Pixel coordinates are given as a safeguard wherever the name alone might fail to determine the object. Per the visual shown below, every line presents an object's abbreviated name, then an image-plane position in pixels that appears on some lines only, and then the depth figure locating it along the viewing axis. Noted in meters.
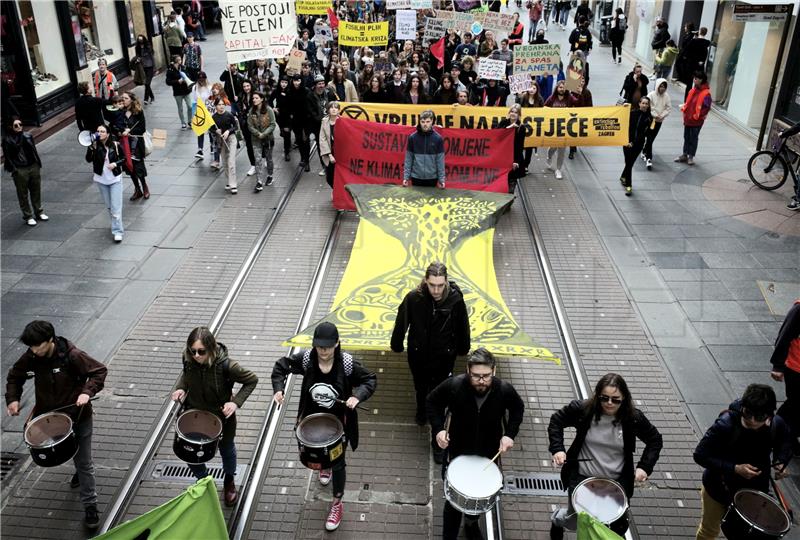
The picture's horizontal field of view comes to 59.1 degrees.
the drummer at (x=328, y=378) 5.16
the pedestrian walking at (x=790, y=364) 6.14
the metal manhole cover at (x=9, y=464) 6.32
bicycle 12.79
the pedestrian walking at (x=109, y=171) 10.38
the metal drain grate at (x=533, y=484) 6.20
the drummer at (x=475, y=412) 4.93
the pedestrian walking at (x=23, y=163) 10.72
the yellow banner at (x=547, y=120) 12.52
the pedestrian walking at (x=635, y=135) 12.43
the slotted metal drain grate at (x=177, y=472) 6.29
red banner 11.49
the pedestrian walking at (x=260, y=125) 12.34
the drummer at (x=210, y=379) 5.21
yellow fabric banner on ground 6.96
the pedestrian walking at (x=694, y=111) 13.57
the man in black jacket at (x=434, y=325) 6.01
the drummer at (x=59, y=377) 5.34
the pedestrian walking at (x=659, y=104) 12.89
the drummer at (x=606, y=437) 4.68
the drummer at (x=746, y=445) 4.65
